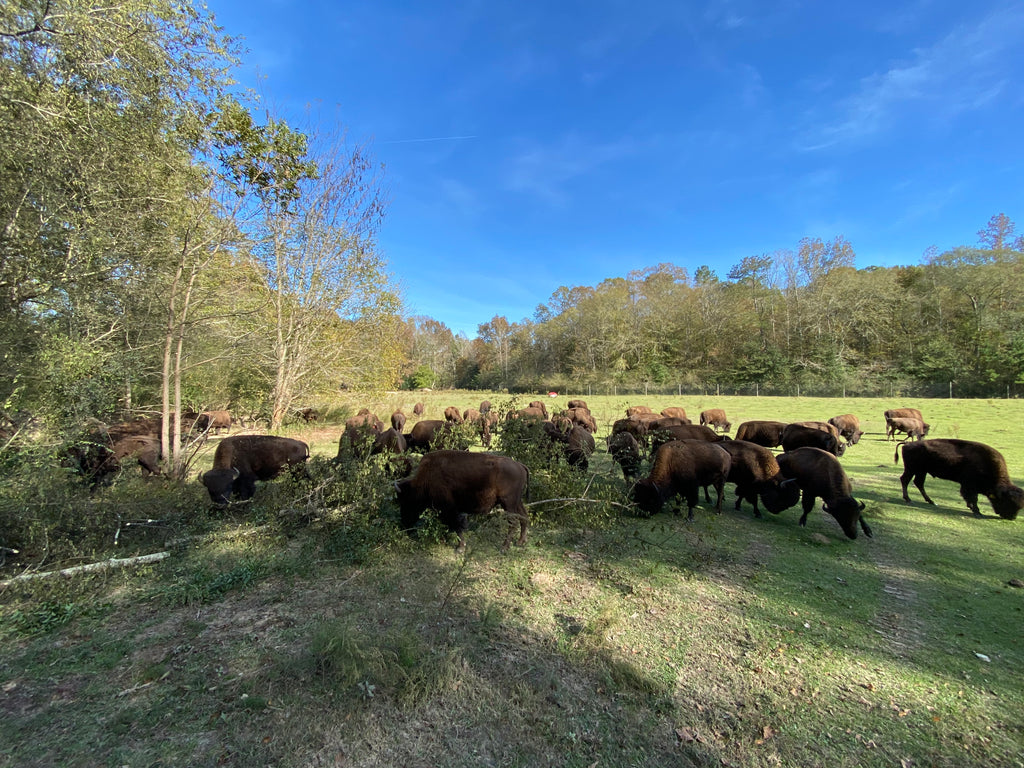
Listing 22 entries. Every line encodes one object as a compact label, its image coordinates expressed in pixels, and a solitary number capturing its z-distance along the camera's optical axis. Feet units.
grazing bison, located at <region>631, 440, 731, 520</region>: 22.12
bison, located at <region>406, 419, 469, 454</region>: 26.48
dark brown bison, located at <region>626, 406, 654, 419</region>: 51.52
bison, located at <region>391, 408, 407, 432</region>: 48.71
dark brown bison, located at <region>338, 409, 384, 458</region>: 22.17
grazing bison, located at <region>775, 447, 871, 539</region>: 19.80
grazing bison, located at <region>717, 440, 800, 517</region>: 22.26
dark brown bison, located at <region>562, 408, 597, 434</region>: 43.04
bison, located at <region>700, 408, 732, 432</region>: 57.88
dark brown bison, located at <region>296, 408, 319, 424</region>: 59.41
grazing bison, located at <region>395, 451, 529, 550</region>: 18.10
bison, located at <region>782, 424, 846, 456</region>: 34.30
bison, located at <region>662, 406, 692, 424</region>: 47.30
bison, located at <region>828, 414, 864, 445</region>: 48.22
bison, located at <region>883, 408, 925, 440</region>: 52.49
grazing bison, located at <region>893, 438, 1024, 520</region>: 22.48
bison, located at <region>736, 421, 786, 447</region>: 38.86
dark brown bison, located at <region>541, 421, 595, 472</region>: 29.58
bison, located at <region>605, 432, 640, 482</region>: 27.45
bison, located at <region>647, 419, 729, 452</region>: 29.66
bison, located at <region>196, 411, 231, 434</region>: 43.21
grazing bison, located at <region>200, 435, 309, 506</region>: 23.00
